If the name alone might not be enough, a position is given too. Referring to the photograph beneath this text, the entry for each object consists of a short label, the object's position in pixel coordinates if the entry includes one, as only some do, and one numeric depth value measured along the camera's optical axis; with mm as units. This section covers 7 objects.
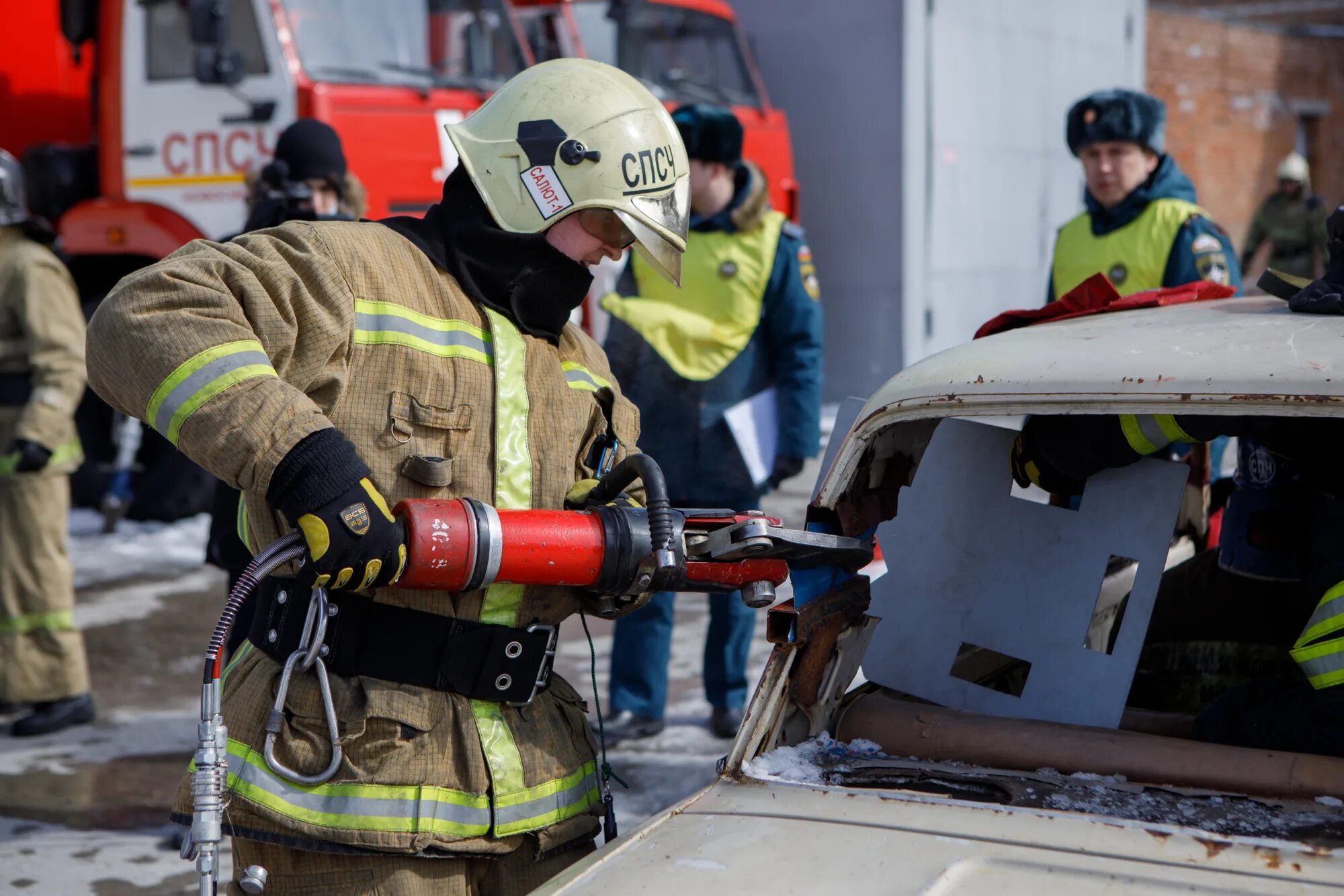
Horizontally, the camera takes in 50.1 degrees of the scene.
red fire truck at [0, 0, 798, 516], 6266
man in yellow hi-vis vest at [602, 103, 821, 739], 4297
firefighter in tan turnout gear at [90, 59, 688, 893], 1798
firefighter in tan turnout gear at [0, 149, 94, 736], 4391
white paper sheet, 4277
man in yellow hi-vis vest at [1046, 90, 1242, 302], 4242
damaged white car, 1698
